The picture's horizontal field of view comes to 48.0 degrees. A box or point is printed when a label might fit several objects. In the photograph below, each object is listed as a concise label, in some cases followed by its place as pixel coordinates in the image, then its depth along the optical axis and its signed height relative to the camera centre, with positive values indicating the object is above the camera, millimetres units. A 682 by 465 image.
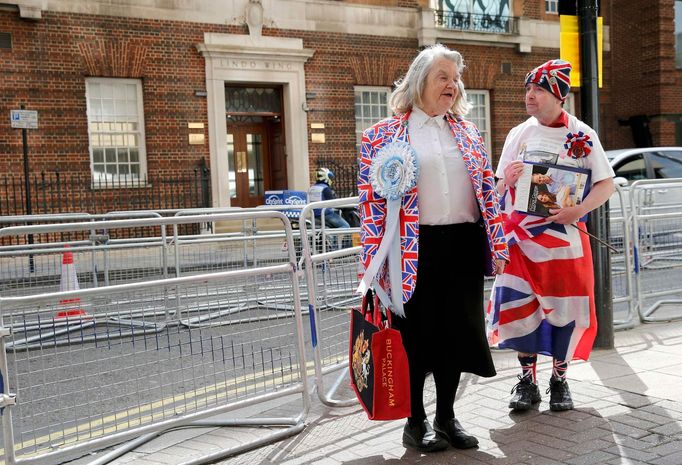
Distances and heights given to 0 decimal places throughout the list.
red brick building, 16266 +2833
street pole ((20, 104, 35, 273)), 14742 +617
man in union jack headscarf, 4539 -435
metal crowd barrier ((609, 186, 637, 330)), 7156 -797
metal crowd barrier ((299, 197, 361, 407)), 4848 -753
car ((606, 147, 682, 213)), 14672 +394
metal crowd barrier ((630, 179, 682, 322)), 7465 -678
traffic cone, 6613 -618
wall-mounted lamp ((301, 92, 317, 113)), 19173 +2499
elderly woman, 3895 -219
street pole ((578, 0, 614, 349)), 5746 +620
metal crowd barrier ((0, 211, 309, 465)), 3709 -825
